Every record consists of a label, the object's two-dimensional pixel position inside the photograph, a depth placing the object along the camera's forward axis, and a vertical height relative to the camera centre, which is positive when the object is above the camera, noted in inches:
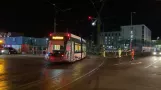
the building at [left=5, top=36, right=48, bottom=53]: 2787.9 +89.9
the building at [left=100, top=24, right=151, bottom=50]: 5634.8 +356.7
